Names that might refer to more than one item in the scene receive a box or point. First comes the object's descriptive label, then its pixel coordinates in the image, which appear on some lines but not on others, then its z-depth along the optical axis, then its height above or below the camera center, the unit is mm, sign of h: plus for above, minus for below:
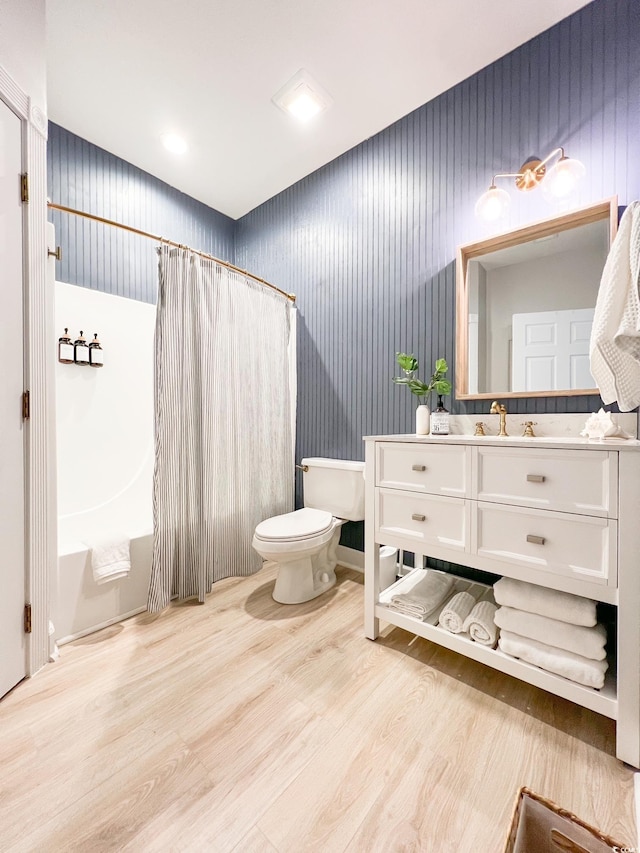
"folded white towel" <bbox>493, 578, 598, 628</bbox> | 1150 -617
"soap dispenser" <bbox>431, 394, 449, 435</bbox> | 1725 -2
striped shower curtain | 1854 +0
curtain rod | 1543 +934
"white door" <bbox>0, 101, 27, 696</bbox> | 1242 +20
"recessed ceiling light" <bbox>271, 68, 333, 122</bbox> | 1884 +1798
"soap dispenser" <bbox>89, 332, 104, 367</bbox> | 2309 +444
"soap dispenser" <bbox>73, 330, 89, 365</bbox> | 2250 +446
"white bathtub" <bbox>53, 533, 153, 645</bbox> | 1571 -827
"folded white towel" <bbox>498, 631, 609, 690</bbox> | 1106 -783
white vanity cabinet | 1036 -348
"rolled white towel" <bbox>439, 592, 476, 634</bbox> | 1404 -776
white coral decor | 1219 -19
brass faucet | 1633 +45
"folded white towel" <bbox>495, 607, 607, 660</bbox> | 1121 -706
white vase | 1803 +10
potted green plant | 1773 +191
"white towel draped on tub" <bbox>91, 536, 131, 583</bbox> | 1626 -651
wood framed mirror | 1511 +545
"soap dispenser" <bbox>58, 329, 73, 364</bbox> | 2172 +443
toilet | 1801 -577
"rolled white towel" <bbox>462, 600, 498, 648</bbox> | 1339 -787
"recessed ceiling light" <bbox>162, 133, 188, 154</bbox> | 2240 +1795
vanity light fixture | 1505 +1069
